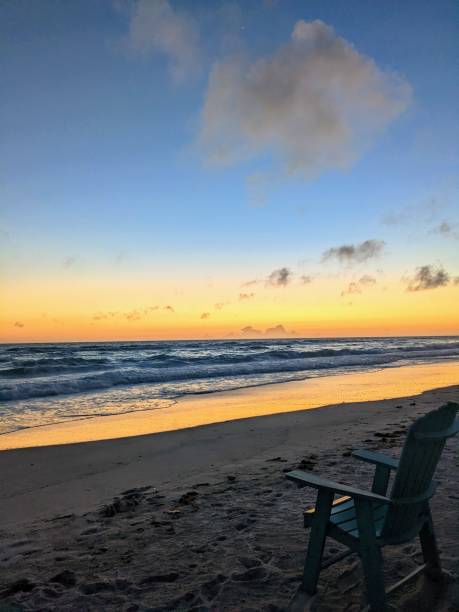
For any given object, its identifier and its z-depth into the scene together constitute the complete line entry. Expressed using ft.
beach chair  8.48
